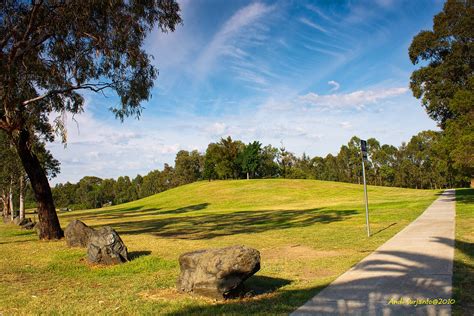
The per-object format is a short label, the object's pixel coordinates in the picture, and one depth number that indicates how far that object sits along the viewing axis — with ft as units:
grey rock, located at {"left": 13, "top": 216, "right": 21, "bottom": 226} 99.77
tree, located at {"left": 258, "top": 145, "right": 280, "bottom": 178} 336.29
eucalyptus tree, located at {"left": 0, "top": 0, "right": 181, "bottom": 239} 48.77
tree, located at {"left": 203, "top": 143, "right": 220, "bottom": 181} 292.20
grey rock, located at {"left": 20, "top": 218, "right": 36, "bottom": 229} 83.20
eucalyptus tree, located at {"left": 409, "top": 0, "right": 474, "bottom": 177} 68.95
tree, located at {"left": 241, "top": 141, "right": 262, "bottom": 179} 290.97
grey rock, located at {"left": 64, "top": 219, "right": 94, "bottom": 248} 46.06
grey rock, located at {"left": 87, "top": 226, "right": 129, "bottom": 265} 34.06
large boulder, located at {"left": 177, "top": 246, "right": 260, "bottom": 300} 20.17
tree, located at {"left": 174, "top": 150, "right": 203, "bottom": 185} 397.60
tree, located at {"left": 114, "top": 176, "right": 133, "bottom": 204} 463.01
